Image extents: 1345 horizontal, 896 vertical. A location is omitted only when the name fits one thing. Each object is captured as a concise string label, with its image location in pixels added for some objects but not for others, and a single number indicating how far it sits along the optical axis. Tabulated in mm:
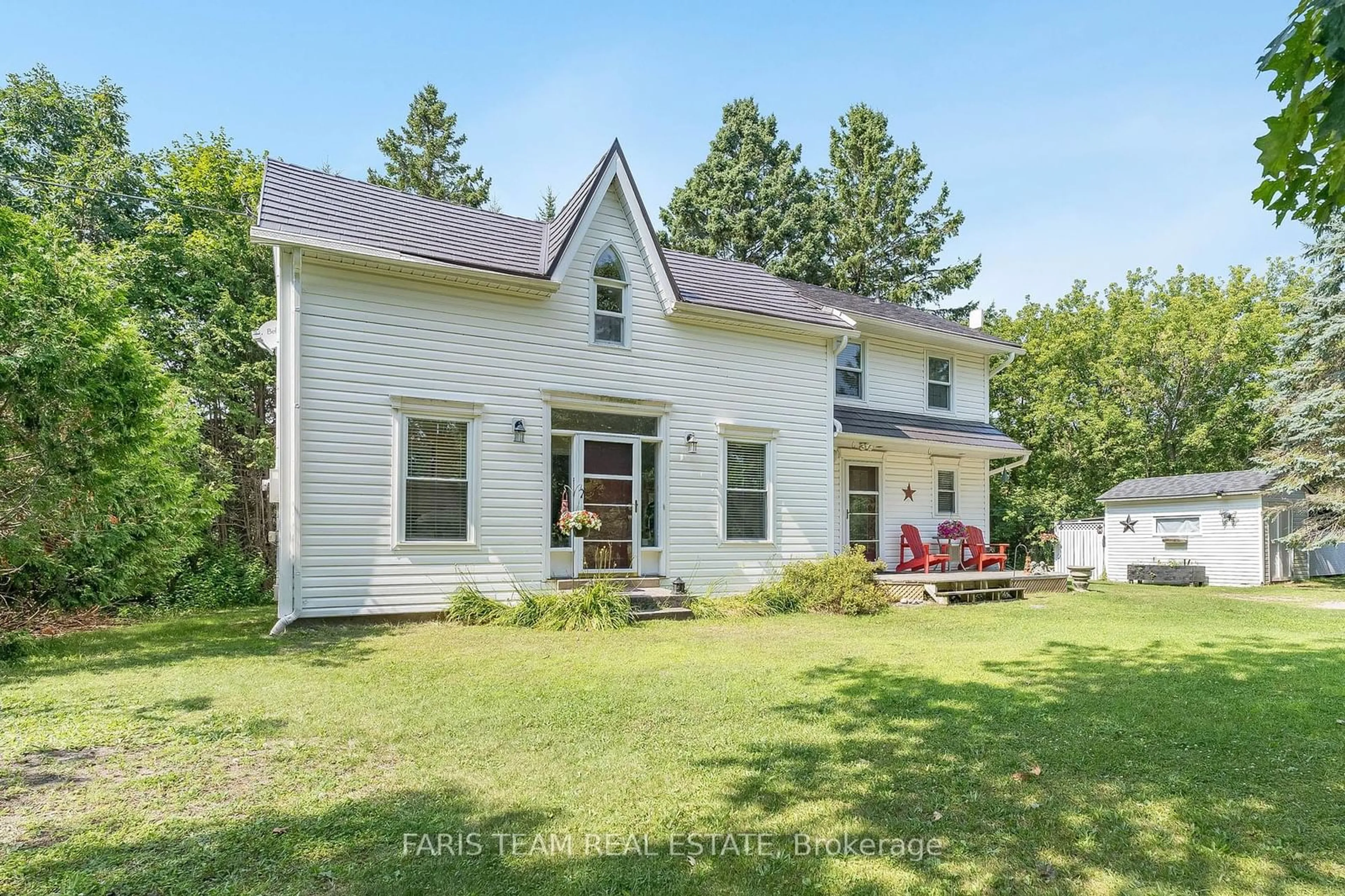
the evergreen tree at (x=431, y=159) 27766
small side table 15648
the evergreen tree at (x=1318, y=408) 17656
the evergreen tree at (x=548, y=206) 27953
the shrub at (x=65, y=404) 6625
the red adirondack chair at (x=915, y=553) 14438
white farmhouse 9445
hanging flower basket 10445
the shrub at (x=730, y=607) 10445
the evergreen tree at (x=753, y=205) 28500
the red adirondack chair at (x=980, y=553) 15211
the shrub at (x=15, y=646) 6844
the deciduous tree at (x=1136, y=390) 27484
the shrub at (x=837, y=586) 10914
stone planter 19375
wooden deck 12750
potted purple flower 15305
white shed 19016
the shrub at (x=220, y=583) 12531
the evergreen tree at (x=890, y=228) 29469
